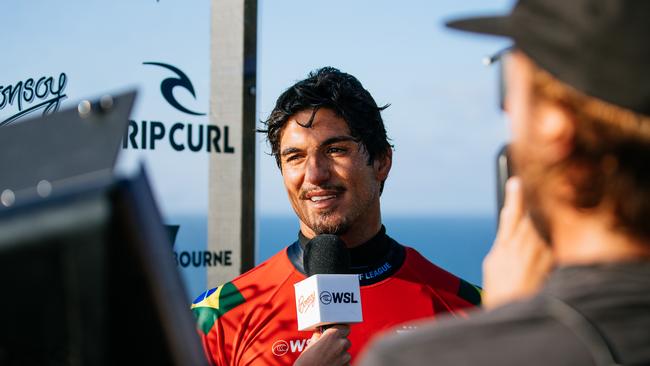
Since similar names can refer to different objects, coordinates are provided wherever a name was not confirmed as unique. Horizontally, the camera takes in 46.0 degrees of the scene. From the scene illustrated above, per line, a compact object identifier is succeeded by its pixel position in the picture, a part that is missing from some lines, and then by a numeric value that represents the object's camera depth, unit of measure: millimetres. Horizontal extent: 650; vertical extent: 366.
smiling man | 3135
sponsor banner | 3838
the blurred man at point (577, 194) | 884
